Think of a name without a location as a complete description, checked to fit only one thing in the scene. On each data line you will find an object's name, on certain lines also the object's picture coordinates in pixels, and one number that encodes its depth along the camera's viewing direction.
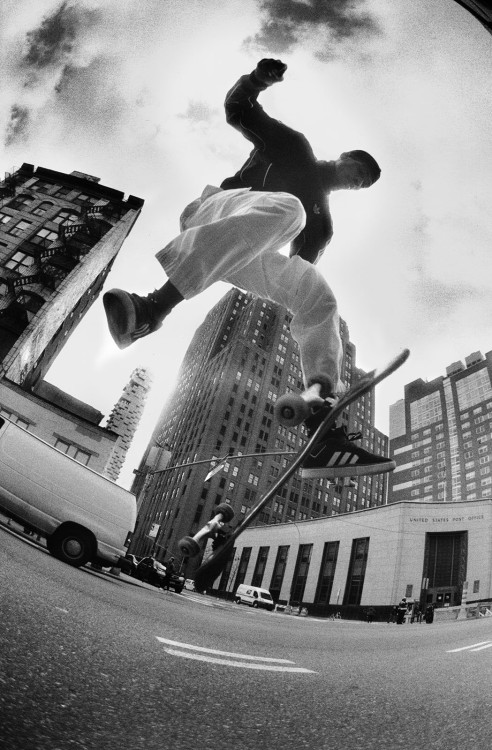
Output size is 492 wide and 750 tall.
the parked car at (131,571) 15.95
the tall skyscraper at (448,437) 104.62
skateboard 1.70
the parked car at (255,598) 30.66
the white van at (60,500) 6.47
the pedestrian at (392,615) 29.80
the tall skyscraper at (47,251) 26.48
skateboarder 2.14
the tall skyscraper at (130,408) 104.56
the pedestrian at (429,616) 24.06
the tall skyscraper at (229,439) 69.31
